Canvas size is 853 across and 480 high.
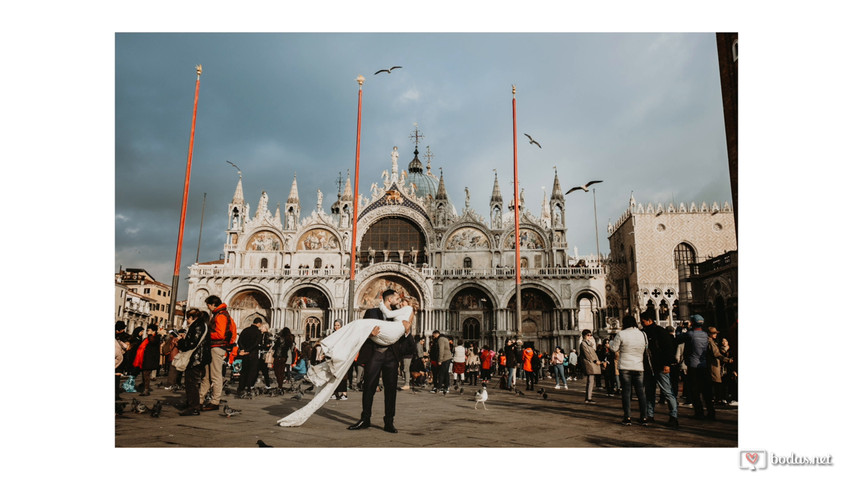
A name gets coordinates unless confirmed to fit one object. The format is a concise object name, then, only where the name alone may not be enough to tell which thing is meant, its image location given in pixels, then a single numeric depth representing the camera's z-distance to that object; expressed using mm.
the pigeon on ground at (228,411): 6628
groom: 5523
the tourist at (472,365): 14266
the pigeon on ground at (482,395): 7678
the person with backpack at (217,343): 6906
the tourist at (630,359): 6438
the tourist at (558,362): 12738
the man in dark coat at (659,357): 6734
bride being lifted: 5488
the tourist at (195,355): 6582
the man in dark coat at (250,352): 8750
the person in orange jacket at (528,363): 12734
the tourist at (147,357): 9711
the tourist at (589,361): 9609
